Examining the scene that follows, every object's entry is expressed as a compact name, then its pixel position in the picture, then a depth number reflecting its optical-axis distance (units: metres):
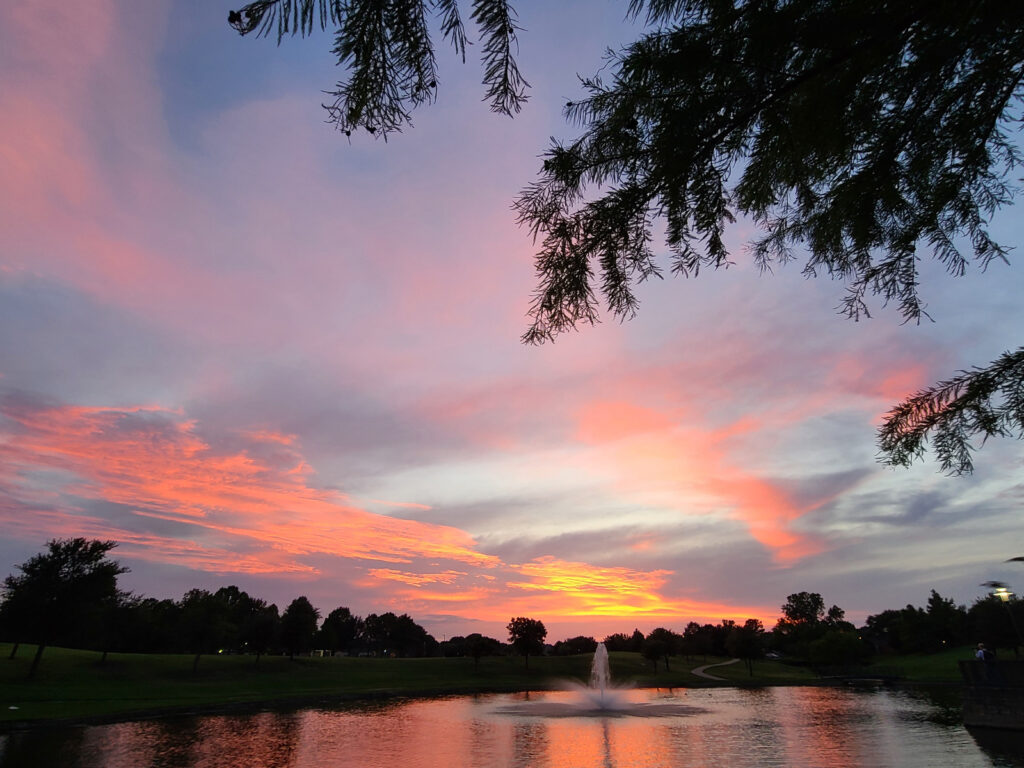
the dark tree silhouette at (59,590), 43.84
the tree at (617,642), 156.25
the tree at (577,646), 120.44
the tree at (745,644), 76.88
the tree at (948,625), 107.44
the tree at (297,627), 73.50
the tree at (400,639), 157.75
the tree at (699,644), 103.69
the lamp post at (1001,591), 26.02
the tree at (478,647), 71.75
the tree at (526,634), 74.50
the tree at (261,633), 73.75
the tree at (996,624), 82.69
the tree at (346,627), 169.88
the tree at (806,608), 194.88
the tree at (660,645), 73.62
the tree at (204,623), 59.72
